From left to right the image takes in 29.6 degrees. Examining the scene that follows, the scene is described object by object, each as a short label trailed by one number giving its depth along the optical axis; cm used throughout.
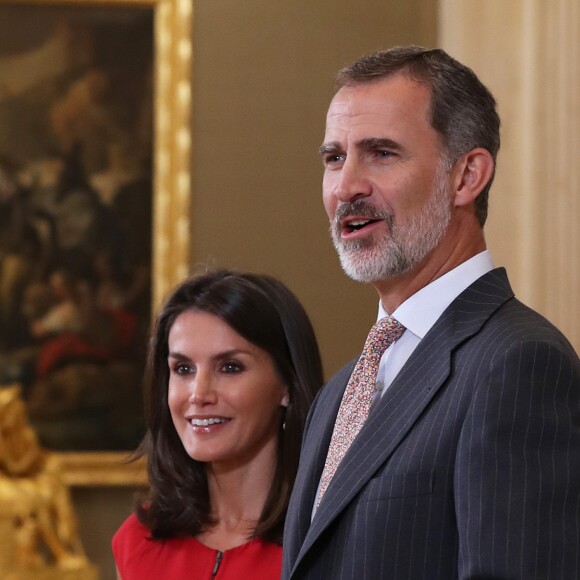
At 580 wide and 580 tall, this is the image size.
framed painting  730
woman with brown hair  361
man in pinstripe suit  192
